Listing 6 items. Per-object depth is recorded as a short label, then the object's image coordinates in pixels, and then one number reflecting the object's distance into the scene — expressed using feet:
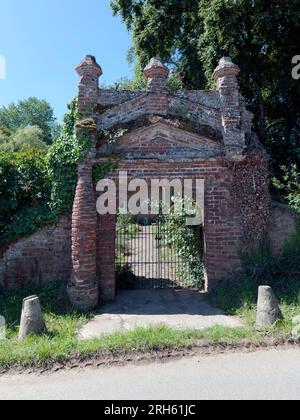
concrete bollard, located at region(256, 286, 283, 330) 16.56
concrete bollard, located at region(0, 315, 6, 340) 16.65
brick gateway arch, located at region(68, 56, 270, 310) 22.45
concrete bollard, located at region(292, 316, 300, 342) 15.16
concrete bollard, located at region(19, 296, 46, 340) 16.14
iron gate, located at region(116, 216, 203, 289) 28.22
